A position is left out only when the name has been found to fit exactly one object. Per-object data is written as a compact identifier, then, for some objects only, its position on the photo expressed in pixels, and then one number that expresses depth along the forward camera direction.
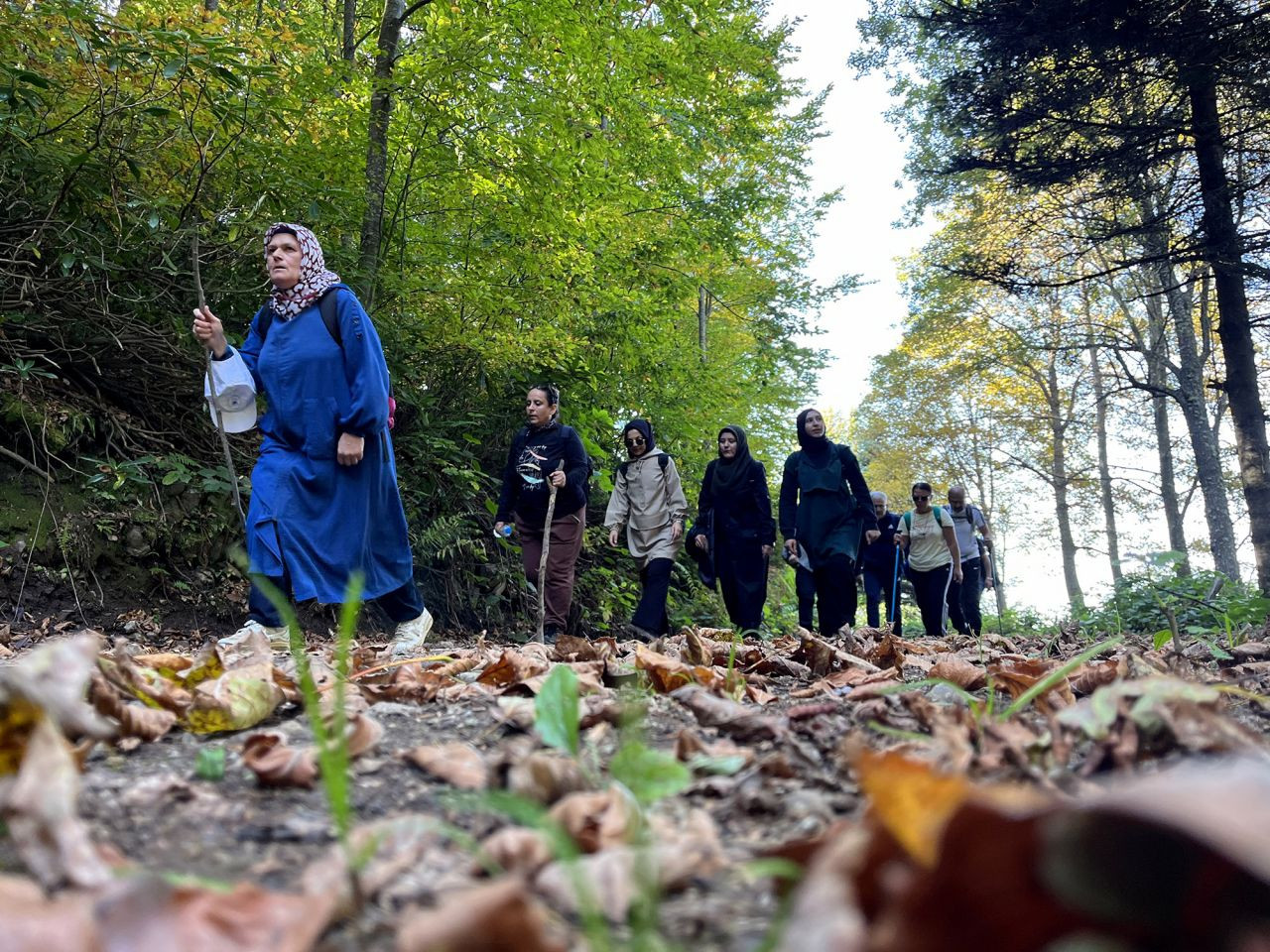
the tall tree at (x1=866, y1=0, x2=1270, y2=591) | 9.03
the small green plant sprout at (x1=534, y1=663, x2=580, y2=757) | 1.41
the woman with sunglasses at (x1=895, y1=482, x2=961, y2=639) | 9.94
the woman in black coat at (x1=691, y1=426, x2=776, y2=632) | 8.21
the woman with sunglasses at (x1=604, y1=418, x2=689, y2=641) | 8.03
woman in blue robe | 4.19
